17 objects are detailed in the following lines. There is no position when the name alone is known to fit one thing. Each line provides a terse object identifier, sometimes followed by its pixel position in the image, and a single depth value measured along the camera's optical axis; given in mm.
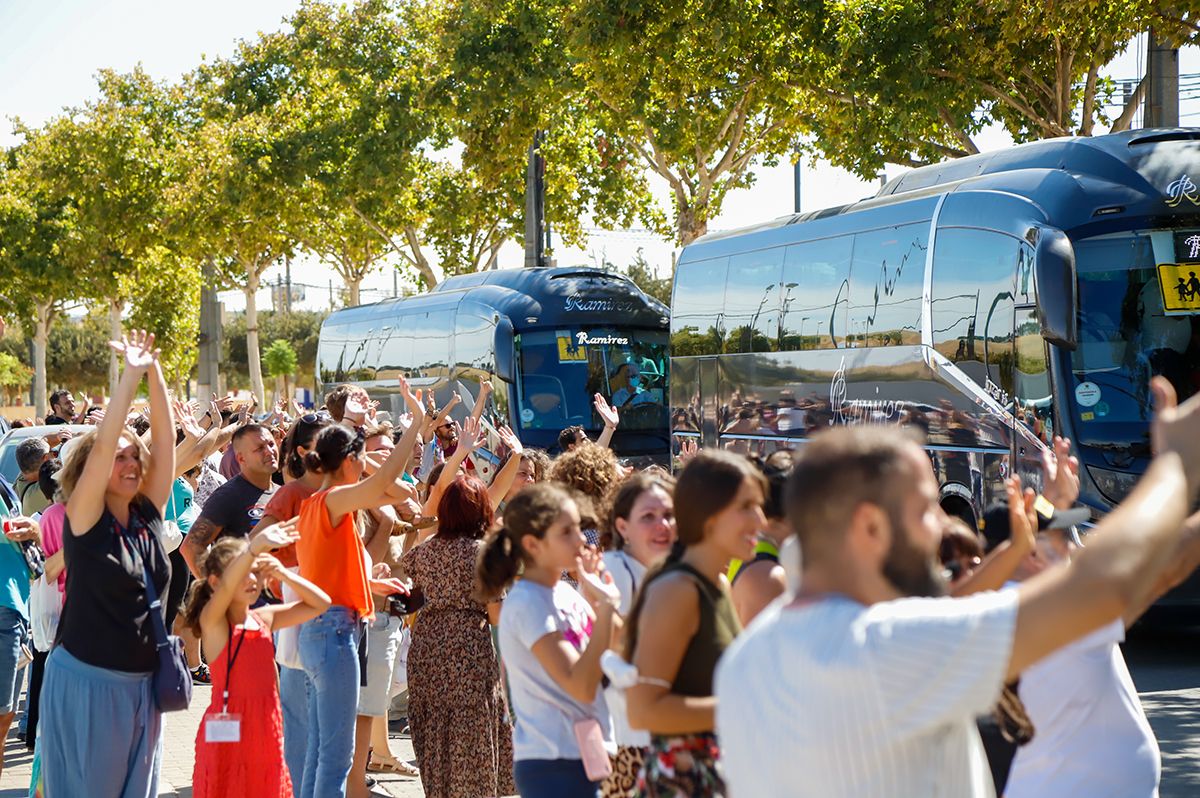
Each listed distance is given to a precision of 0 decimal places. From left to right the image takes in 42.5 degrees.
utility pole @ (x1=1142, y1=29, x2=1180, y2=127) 14148
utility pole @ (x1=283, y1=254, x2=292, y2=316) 83962
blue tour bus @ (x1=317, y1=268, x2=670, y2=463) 20969
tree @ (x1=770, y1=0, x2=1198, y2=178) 16453
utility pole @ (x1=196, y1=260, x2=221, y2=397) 31562
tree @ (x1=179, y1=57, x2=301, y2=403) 34156
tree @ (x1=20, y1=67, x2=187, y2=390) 38938
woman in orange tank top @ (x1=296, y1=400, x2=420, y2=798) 6465
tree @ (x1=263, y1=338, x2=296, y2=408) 78312
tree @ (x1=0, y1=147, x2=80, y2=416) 43594
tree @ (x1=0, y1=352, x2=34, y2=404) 79000
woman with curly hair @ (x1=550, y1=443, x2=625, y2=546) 6863
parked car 12695
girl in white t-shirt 4680
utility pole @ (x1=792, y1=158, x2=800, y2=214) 37775
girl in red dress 6012
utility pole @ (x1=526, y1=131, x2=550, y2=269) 23844
